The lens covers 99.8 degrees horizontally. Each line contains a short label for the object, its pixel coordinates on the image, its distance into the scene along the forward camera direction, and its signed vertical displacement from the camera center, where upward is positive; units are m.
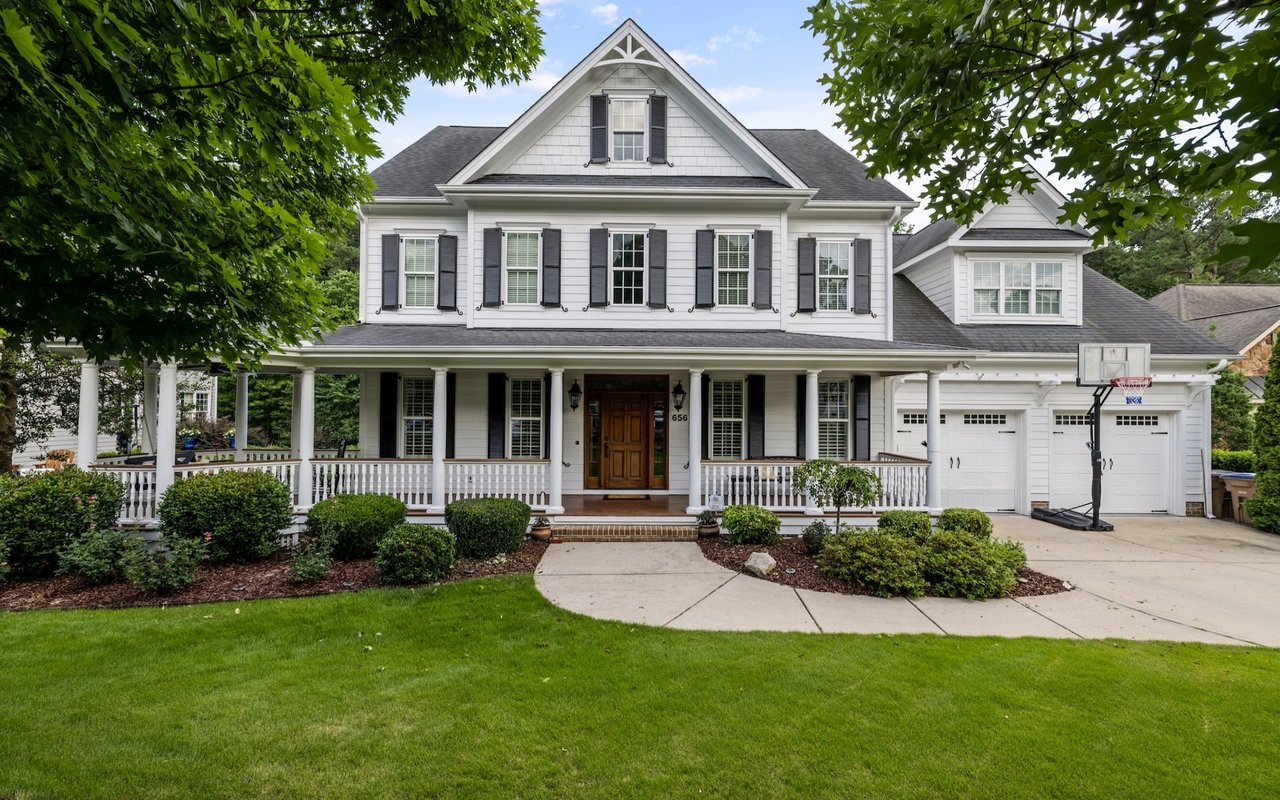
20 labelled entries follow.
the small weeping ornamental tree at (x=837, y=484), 7.86 -1.02
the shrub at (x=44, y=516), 6.92 -1.44
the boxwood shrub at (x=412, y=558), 6.61 -1.81
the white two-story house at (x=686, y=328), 9.99 +1.74
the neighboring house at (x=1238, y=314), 16.12 +3.48
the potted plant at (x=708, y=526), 8.77 -1.82
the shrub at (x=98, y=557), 6.63 -1.85
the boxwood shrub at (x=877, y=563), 6.43 -1.83
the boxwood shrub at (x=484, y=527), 7.74 -1.68
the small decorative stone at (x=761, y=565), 7.12 -2.01
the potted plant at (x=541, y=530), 8.71 -1.90
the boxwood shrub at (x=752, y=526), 8.38 -1.74
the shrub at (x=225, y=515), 7.41 -1.46
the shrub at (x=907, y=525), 8.02 -1.64
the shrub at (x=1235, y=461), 12.62 -0.98
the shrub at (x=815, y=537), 7.94 -1.80
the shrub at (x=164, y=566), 6.34 -1.87
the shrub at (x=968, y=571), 6.39 -1.87
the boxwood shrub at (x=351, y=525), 7.45 -1.60
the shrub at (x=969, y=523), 8.35 -1.66
